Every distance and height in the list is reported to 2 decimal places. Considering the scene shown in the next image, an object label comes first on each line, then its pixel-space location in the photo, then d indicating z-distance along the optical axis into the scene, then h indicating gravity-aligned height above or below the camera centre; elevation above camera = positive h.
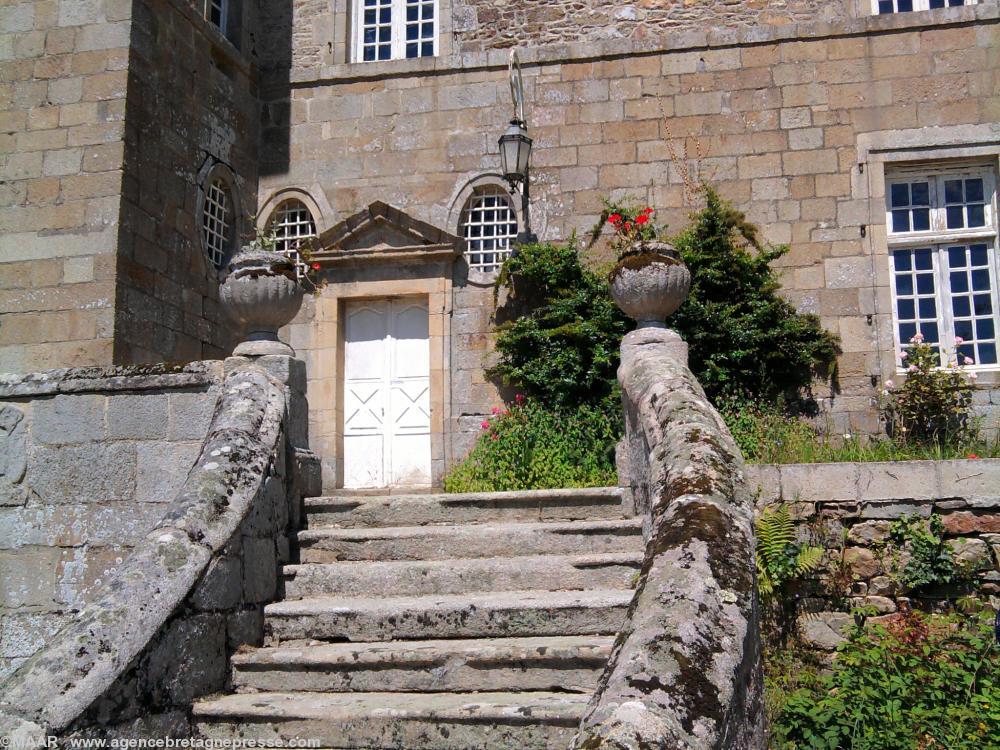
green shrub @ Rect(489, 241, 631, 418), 8.83 +1.34
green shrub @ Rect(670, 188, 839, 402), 8.70 +1.35
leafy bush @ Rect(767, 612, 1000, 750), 4.53 -1.06
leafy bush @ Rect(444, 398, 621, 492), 8.25 +0.26
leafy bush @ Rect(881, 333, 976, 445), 8.25 +0.63
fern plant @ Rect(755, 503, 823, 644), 5.70 -0.47
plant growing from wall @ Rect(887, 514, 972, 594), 5.71 -0.47
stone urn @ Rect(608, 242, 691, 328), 5.62 +1.13
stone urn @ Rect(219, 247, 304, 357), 5.36 +1.04
